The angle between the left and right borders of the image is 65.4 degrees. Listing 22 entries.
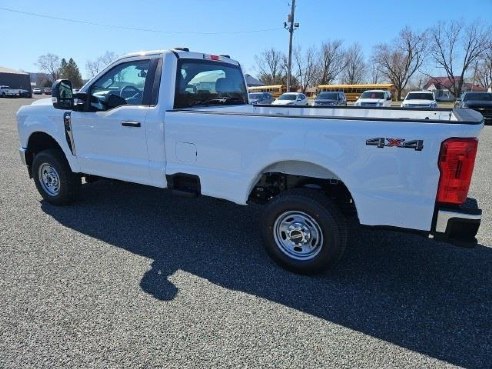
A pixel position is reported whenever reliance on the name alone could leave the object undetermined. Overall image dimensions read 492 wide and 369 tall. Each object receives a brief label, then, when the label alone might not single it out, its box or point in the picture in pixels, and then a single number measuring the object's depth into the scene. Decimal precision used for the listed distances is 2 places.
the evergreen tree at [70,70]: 90.00
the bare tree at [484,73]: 73.12
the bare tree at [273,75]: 83.34
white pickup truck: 2.81
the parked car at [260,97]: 24.68
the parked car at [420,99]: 22.03
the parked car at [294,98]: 27.58
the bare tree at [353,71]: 89.79
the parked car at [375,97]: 24.58
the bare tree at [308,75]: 85.25
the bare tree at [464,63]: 70.38
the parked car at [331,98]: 25.08
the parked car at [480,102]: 20.62
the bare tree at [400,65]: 77.19
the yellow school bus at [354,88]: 47.68
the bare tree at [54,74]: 101.30
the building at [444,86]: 65.82
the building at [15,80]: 79.12
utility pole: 34.22
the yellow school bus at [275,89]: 52.48
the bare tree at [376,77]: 88.88
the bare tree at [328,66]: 85.56
